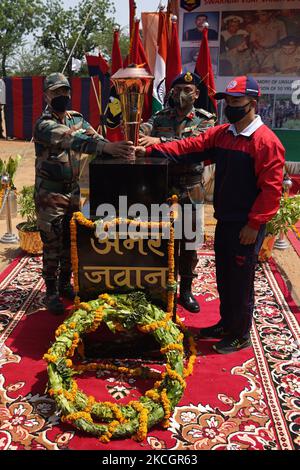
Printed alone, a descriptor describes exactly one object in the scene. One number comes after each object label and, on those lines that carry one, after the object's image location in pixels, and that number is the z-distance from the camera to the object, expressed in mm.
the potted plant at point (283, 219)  4769
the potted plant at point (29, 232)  4973
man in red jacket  2744
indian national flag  6461
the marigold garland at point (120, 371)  2455
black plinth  2844
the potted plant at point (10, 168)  5383
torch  2754
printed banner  7434
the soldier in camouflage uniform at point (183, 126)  3424
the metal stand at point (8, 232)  5428
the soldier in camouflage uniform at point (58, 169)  3197
